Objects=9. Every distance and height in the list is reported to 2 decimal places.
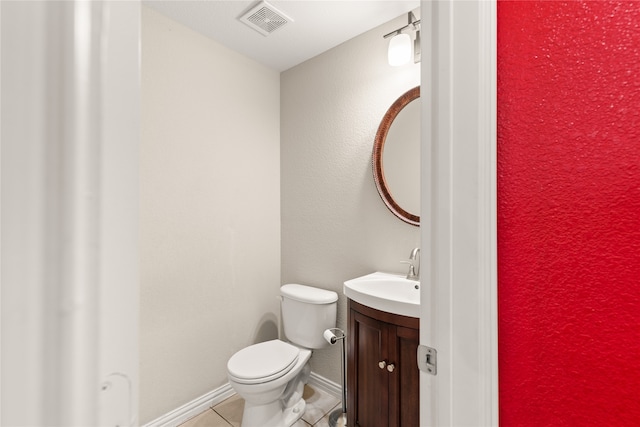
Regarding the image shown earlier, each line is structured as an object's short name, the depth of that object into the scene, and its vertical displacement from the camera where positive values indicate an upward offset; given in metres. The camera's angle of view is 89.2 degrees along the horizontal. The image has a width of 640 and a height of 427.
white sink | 1.30 -0.37
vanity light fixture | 1.67 +0.86
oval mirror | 1.75 +0.31
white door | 0.20 +0.00
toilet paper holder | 1.78 -1.08
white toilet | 1.63 -0.80
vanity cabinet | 1.28 -0.67
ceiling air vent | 1.72 +1.08
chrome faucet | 1.70 -0.28
